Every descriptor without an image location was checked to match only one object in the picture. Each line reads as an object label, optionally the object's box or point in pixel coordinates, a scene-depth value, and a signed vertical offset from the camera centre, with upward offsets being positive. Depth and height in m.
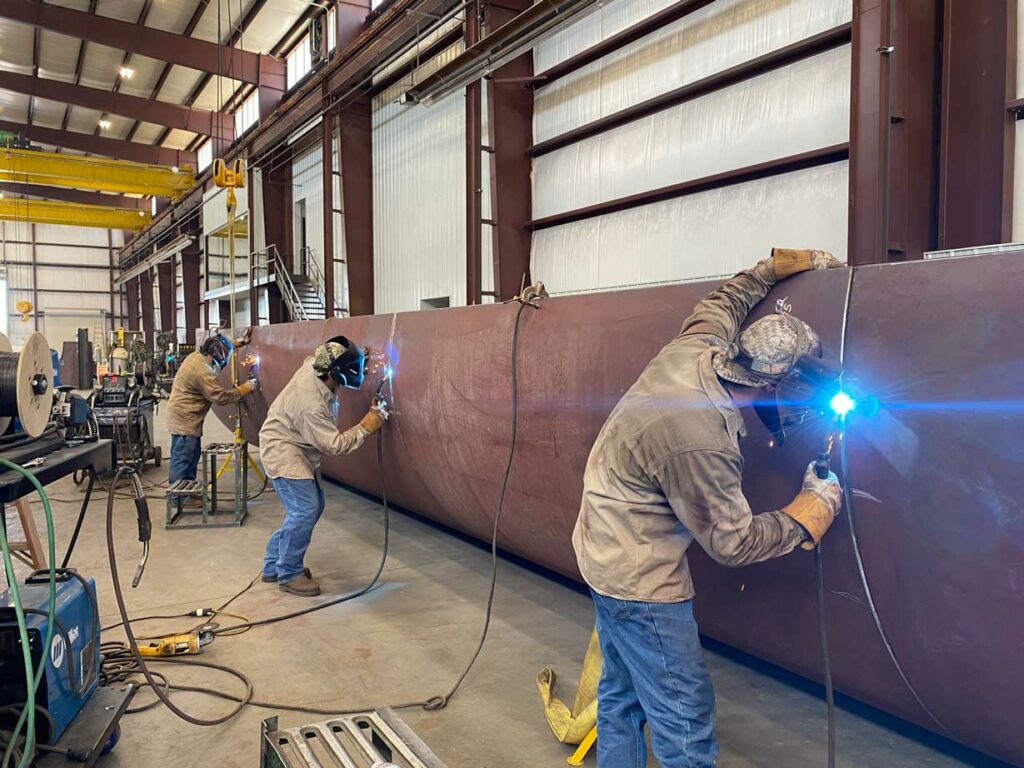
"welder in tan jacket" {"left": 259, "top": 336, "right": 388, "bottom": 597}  4.38 -0.58
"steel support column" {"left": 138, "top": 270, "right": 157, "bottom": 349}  28.98 +1.89
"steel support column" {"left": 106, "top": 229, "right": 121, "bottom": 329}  30.90 +2.75
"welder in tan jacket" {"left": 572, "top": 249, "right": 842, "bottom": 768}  1.95 -0.49
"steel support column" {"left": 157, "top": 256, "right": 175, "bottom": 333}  27.55 +2.25
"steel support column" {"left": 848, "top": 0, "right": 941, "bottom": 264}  4.81 +1.50
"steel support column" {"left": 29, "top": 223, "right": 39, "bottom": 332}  29.05 +2.87
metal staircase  14.54 +1.48
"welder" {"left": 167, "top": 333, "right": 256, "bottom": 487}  6.57 -0.48
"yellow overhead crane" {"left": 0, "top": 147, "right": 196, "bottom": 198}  17.19 +4.59
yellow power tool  3.49 -1.47
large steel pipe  1.98 -0.43
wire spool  2.21 -0.11
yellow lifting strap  2.66 -1.38
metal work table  1.99 -0.38
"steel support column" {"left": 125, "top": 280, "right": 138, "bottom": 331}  31.20 +2.13
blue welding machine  2.33 -1.05
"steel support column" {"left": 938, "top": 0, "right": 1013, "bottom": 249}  4.60 +1.49
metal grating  1.84 -1.09
